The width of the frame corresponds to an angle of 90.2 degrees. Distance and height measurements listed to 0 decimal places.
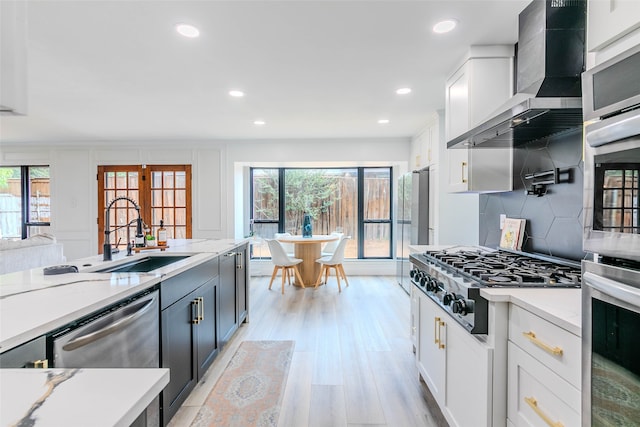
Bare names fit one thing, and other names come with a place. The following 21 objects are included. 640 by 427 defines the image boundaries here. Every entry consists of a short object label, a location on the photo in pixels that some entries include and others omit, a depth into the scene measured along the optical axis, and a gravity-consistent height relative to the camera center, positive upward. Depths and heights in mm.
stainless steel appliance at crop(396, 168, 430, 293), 4254 -71
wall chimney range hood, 1516 +727
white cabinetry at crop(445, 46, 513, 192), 2291 +816
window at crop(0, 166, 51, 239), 5668 +162
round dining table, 5102 -737
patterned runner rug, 1916 -1245
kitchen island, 1018 -398
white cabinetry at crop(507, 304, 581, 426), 966 -548
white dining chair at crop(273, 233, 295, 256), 5713 -689
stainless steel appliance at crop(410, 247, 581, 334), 1359 -309
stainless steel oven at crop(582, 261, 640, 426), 722 -330
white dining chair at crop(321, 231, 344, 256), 5532 -658
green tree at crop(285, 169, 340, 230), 6086 +335
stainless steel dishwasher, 1117 -526
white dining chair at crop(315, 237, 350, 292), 4801 -773
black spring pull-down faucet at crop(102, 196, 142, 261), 2088 -244
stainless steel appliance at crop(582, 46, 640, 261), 734 +133
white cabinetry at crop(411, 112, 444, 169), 3832 +904
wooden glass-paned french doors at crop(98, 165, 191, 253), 5492 +334
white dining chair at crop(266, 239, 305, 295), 4688 -740
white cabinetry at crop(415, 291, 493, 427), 1307 -778
